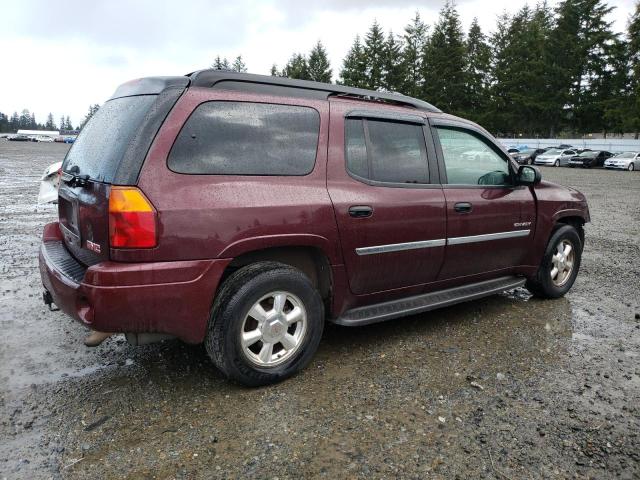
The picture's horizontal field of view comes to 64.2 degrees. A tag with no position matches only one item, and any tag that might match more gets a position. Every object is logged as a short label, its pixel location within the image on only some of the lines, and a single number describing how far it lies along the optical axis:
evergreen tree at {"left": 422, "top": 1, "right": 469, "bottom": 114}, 59.94
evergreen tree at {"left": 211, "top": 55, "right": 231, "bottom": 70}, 83.00
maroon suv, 2.74
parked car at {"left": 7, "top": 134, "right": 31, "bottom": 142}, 94.62
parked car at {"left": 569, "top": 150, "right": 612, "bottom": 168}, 34.94
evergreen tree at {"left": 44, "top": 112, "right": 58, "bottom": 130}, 183.55
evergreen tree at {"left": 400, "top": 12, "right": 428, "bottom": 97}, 64.31
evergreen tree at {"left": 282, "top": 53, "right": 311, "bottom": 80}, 71.22
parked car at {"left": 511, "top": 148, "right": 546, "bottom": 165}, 36.68
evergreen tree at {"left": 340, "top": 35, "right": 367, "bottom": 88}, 65.06
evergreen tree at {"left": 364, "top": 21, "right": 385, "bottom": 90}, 64.81
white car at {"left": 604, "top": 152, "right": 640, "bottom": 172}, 32.88
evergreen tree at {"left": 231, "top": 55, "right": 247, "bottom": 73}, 84.03
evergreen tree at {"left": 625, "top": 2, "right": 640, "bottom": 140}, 50.06
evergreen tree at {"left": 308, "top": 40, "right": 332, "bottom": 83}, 71.75
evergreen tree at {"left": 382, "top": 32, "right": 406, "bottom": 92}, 64.56
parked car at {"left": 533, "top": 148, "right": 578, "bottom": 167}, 36.19
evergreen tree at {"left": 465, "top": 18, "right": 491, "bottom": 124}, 62.09
